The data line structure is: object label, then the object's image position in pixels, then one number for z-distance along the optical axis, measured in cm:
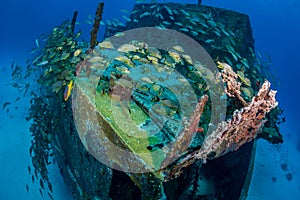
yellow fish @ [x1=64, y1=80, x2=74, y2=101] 502
